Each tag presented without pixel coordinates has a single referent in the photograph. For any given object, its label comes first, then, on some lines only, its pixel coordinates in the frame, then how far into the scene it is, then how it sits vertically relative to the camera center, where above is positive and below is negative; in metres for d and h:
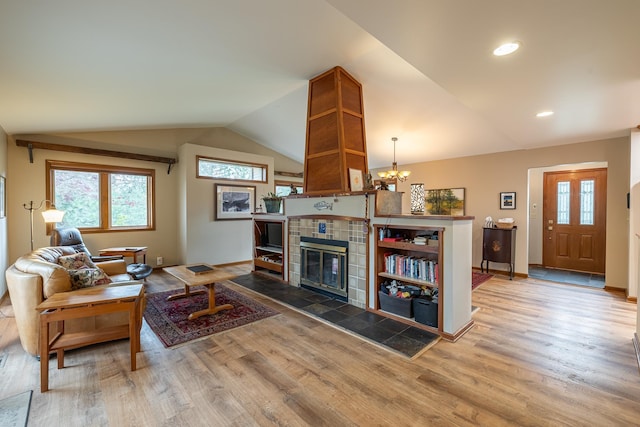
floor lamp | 4.22 -0.06
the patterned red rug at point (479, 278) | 4.86 -1.32
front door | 5.57 -0.24
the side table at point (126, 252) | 4.75 -0.73
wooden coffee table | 3.27 -0.84
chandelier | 5.34 +0.69
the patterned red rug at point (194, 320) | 2.94 -1.32
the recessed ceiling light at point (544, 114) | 3.62 +1.27
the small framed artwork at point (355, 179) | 3.96 +0.44
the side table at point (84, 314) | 2.05 -0.82
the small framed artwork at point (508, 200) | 5.47 +0.17
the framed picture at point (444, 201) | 6.18 +0.18
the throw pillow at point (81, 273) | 2.69 -0.64
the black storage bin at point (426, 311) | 2.97 -1.13
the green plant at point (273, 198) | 5.25 +0.23
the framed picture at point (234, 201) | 6.26 +0.20
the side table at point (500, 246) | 5.32 -0.73
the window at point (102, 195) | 4.93 +0.29
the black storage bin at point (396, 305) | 3.20 -1.15
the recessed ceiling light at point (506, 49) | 2.21 +1.33
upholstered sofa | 2.34 -0.69
